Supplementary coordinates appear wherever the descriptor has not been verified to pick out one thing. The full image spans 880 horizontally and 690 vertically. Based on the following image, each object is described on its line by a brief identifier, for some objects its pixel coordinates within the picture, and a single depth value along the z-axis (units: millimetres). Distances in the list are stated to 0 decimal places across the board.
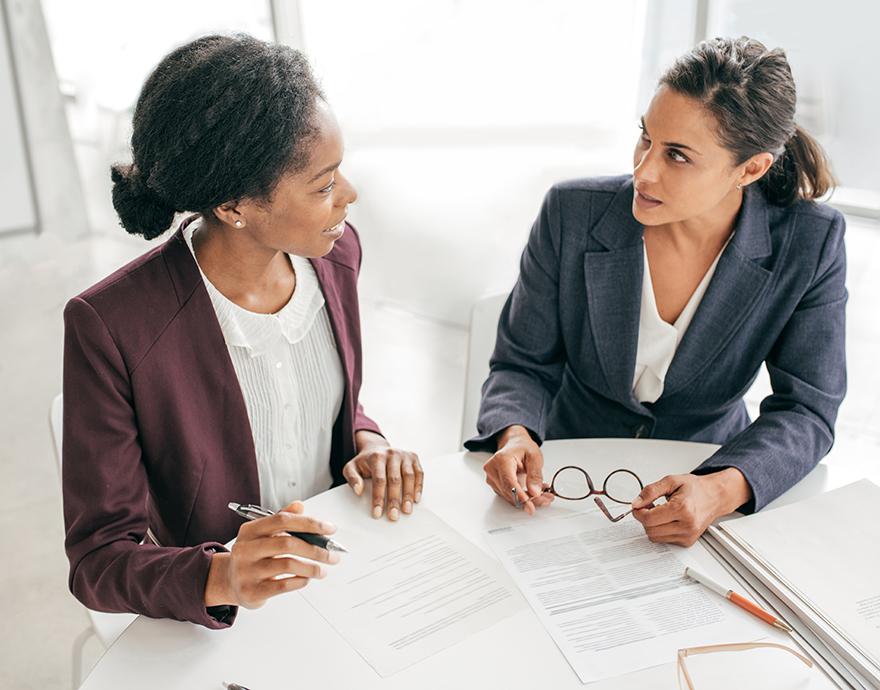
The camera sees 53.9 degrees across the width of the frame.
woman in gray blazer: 1360
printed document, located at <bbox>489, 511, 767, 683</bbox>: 983
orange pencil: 1009
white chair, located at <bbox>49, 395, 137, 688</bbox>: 1345
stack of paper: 977
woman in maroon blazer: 1040
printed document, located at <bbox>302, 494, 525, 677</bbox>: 991
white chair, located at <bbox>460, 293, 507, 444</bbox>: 1786
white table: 939
